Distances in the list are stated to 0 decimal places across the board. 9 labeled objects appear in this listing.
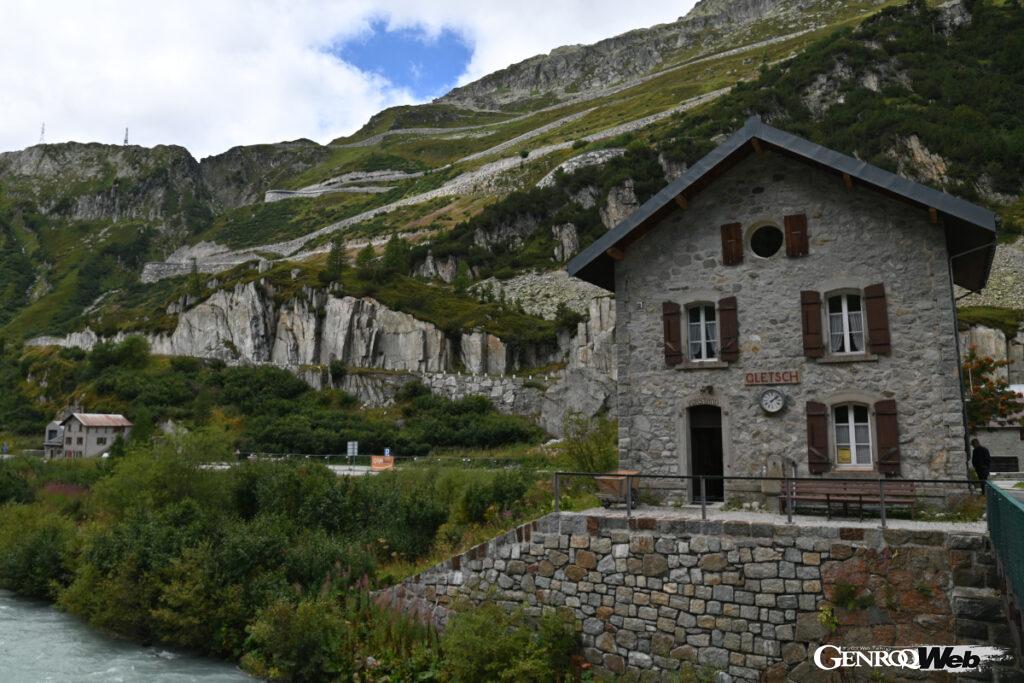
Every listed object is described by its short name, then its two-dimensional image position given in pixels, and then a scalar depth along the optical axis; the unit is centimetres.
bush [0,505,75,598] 1986
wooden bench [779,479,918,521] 1107
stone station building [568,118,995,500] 1315
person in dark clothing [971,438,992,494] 1396
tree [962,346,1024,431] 2188
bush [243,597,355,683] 1308
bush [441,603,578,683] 1106
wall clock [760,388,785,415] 1405
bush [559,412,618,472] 1820
